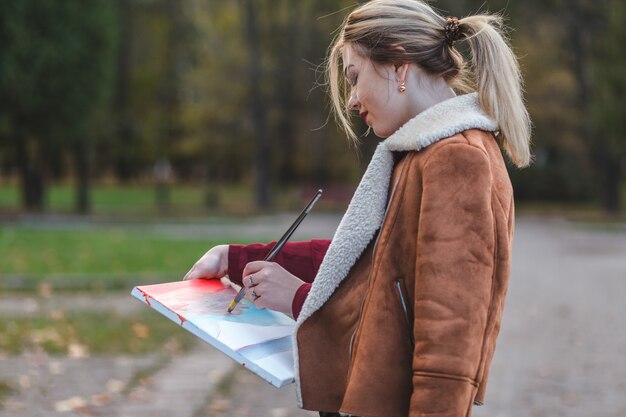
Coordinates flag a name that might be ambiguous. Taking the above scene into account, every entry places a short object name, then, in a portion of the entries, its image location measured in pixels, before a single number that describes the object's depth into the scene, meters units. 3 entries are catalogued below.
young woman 2.00
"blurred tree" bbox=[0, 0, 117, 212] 26.36
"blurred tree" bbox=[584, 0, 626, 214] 29.70
